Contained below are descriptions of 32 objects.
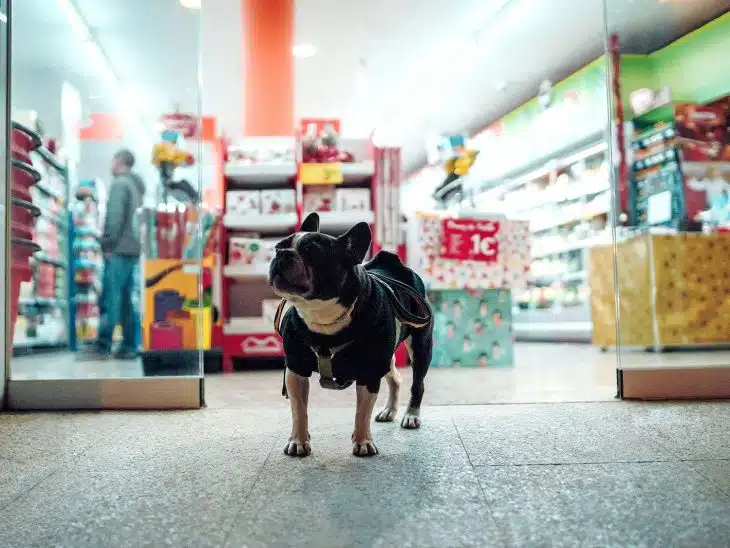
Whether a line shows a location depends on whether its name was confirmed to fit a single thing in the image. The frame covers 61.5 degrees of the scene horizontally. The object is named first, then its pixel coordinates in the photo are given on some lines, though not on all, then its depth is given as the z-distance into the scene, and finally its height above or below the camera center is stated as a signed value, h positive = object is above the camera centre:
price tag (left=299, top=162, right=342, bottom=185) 4.45 +0.94
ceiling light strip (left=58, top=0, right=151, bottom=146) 3.58 +1.77
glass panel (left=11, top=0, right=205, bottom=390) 3.06 +1.07
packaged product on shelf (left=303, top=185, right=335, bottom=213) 4.52 +0.77
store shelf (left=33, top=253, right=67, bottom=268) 5.84 +0.49
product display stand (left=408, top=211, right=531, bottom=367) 4.25 +0.13
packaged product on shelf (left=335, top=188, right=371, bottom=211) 4.47 +0.73
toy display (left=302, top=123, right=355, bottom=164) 4.54 +1.13
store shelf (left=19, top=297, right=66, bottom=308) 5.24 +0.05
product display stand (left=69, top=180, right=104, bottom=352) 6.28 +0.61
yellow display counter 4.28 +0.03
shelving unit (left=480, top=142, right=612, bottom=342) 7.46 +0.85
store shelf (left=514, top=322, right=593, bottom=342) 7.34 -0.45
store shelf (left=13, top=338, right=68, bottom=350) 2.76 -0.23
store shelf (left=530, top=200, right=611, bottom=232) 7.33 +1.01
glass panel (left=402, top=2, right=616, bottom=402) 4.26 +1.00
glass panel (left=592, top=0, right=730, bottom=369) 3.34 +0.83
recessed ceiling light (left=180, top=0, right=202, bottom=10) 3.03 +1.50
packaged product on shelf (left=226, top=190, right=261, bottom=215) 4.53 +0.74
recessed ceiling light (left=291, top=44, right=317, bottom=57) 7.23 +3.01
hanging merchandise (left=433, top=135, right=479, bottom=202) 4.95 +1.12
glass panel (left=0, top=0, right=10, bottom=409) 2.59 +0.71
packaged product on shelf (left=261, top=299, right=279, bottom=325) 4.43 -0.06
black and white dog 1.56 -0.05
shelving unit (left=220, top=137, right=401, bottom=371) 4.43 +0.67
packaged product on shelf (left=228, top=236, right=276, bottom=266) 4.50 +0.38
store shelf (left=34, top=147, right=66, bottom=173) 5.27 +1.43
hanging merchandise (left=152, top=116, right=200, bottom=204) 4.80 +1.12
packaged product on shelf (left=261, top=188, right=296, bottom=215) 4.53 +0.74
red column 5.93 +2.30
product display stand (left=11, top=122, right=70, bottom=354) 2.81 +0.46
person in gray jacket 4.92 +0.42
